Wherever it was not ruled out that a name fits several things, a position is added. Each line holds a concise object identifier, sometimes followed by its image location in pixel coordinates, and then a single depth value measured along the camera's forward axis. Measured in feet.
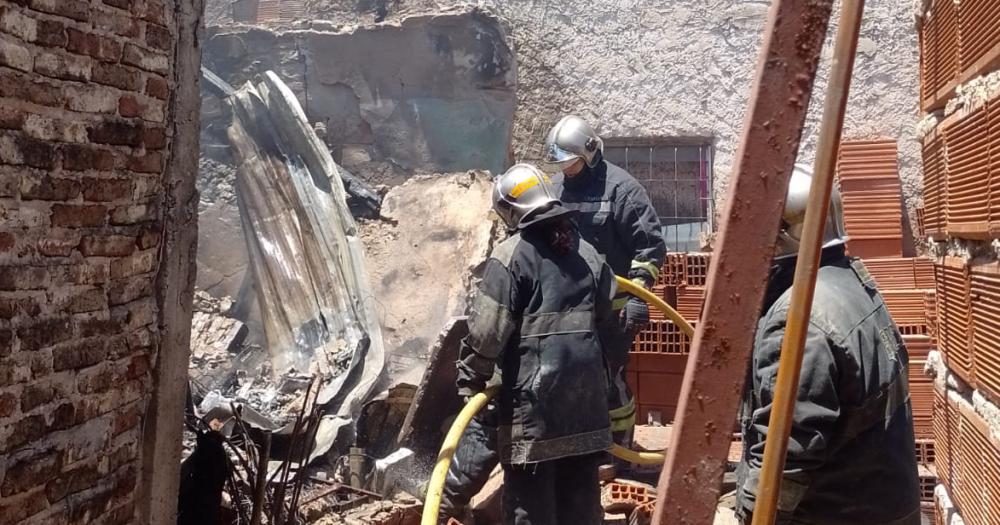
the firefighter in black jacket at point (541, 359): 13.41
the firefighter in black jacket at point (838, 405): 8.93
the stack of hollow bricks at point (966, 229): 9.36
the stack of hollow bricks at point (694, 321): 19.80
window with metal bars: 29.50
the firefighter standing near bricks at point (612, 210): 19.34
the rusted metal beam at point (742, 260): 4.76
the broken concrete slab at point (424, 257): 25.11
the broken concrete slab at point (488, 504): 16.80
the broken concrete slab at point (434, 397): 17.83
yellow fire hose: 11.68
